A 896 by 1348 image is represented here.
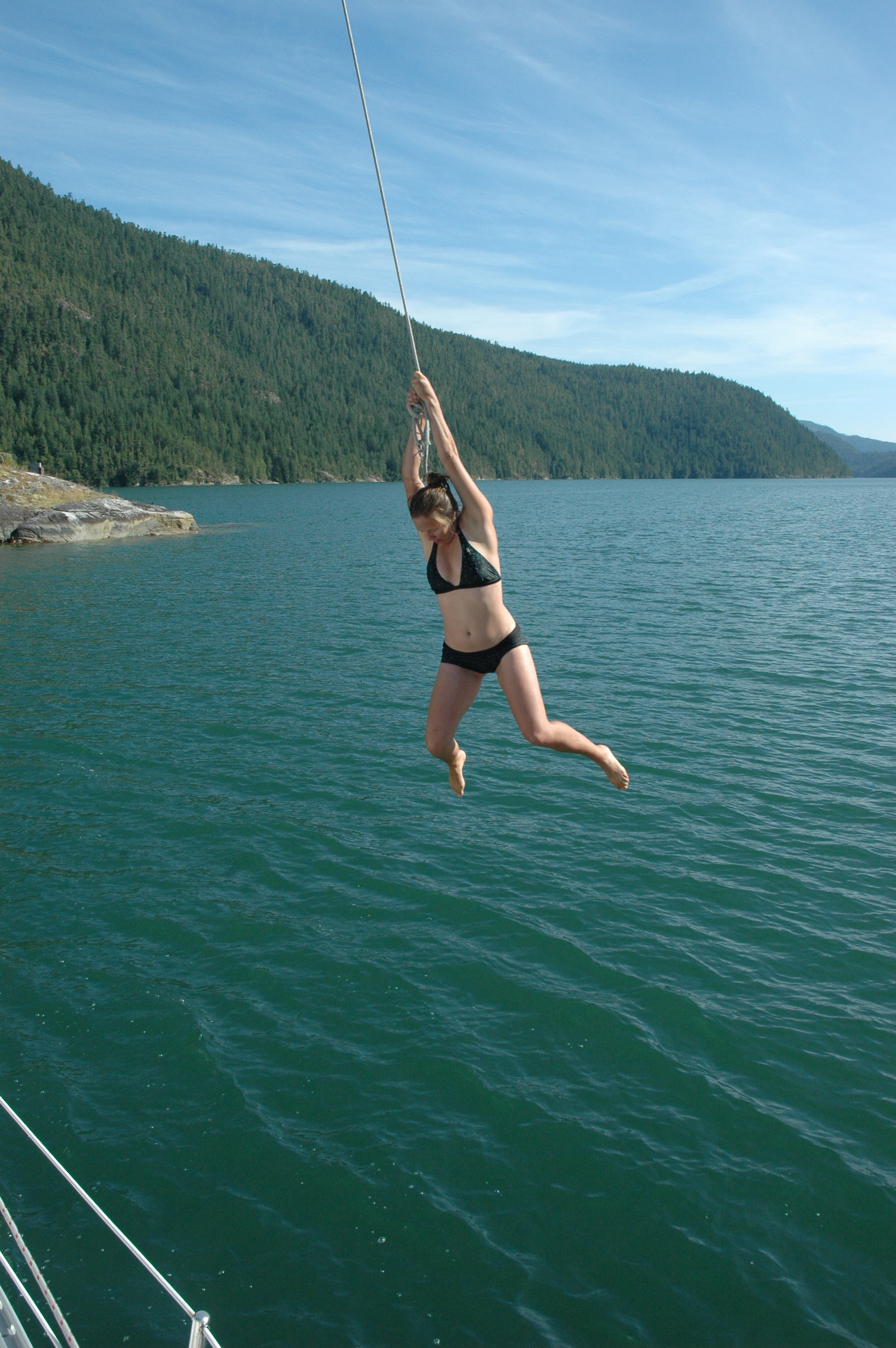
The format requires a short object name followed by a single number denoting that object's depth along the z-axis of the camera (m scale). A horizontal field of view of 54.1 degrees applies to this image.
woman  6.27
